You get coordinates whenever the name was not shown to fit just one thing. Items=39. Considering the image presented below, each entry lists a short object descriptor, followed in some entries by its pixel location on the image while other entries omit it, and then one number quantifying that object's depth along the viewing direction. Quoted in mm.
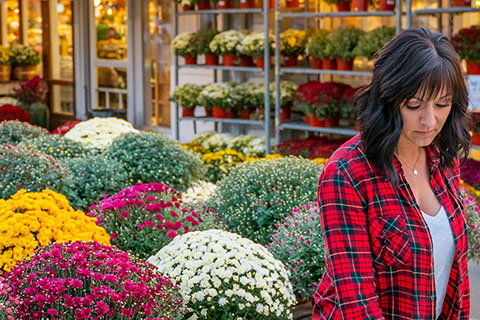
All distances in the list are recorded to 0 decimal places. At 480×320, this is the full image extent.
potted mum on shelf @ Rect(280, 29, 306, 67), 9023
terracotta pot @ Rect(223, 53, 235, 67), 9735
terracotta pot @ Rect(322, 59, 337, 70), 8617
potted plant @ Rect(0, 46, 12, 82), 13719
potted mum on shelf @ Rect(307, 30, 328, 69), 8570
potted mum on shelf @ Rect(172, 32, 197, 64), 10031
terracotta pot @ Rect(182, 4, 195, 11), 10164
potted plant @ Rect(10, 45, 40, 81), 13891
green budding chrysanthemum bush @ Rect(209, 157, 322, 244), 5246
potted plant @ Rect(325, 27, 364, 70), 8289
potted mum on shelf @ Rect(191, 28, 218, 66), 9969
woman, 1895
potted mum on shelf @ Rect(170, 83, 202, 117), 10117
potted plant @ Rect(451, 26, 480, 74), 6949
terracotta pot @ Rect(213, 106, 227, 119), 9922
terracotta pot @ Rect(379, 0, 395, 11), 7867
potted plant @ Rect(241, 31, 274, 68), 9289
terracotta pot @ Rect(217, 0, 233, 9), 9805
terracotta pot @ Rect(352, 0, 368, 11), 8141
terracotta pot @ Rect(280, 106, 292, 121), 9368
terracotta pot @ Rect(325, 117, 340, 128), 8617
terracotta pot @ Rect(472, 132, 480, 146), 7186
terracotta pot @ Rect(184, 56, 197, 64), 10232
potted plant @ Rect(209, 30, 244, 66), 9555
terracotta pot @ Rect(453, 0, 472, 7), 7316
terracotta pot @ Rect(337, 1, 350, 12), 8430
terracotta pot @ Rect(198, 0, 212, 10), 10008
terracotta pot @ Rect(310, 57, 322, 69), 8852
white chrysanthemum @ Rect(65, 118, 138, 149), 7008
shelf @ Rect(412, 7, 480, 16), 7180
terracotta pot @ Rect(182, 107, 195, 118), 10375
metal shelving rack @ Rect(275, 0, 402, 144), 8109
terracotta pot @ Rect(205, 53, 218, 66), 10031
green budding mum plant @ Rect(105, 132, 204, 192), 6289
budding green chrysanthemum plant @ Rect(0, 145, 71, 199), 5184
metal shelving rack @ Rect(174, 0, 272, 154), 9031
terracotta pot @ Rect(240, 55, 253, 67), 9750
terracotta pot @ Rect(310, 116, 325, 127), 8684
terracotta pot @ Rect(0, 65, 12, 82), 13852
